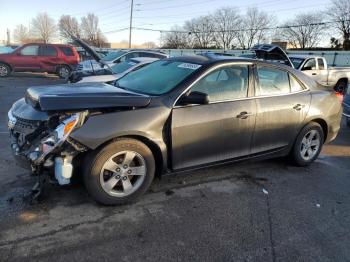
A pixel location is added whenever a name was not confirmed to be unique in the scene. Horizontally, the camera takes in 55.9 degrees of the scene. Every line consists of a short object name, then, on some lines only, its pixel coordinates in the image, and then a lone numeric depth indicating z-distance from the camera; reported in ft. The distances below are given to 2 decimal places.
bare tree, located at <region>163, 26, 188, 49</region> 252.42
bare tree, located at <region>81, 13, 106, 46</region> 270.30
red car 58.08
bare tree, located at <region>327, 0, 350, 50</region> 176.62
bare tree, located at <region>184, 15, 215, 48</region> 264.56
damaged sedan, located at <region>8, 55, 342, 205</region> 10.78
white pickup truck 44.01
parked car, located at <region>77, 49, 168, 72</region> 47.93
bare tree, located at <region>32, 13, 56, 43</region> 308.19
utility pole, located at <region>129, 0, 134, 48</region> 170.50
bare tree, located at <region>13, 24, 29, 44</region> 329.25
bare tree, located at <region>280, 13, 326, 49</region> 222.95
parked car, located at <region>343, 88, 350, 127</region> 24.38
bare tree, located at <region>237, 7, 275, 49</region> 246.88
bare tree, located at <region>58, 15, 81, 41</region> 277.03
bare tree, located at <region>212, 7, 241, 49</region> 259.19
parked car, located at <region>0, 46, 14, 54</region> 102.37
